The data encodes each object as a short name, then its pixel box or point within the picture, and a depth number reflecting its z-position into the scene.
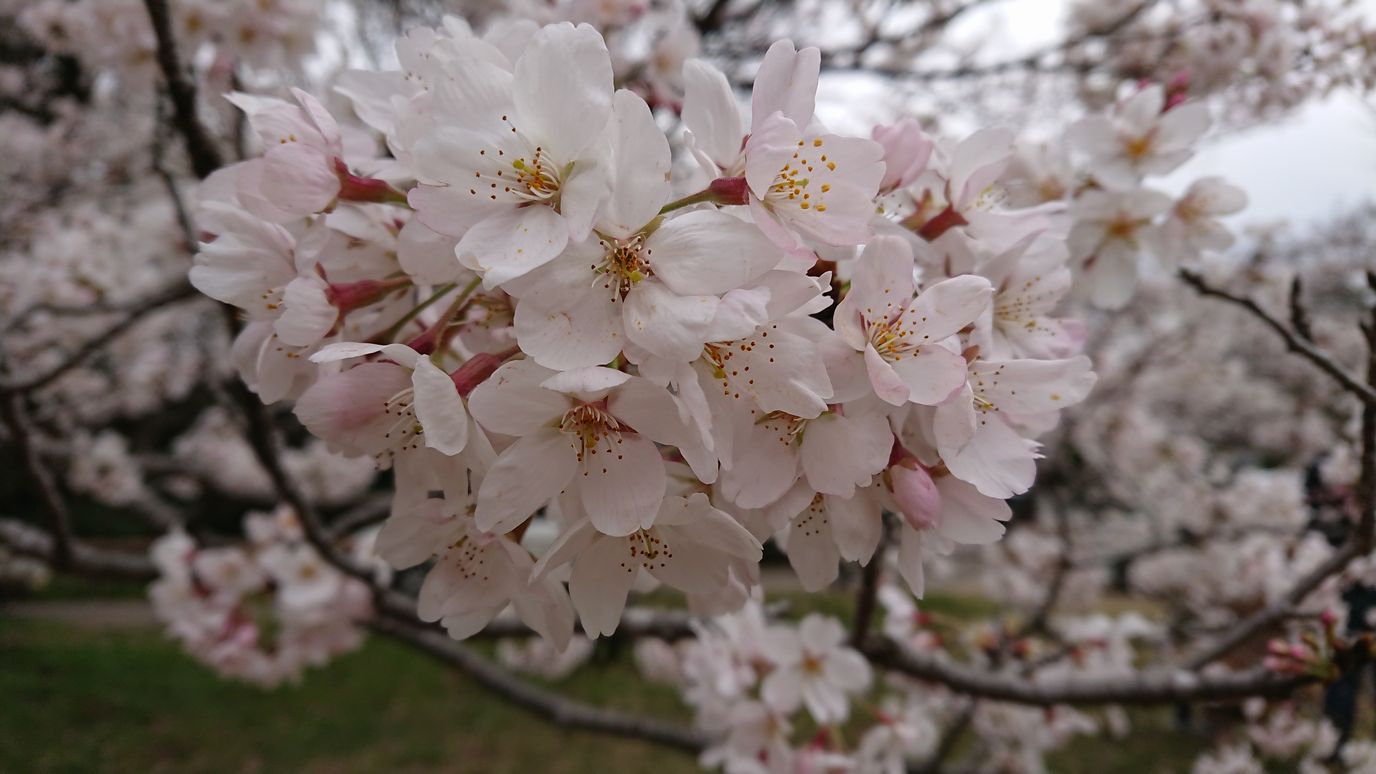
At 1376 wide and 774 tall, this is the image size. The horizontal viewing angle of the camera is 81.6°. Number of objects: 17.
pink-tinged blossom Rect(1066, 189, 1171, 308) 0.22
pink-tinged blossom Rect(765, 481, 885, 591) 0.13
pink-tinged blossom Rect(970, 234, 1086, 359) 0.15
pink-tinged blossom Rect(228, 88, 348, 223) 0.13
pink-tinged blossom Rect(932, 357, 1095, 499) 0.13
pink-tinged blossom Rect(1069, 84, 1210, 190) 0.23
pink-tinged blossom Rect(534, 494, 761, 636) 0.14
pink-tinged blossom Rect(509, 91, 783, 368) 0.11
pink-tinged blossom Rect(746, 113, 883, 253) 0.12
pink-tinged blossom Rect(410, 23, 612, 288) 0.12
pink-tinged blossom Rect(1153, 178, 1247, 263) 0.23
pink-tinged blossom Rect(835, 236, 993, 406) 0.12
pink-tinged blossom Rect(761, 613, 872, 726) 0.29
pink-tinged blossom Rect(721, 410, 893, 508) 0.13
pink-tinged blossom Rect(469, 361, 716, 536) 0.12
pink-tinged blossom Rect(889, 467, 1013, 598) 0.13
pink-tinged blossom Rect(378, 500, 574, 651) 0.15
